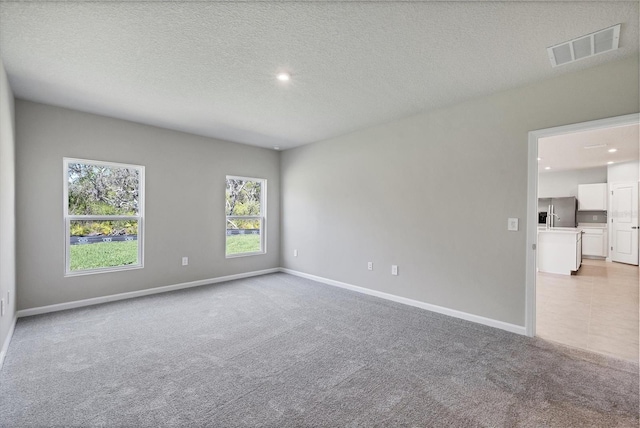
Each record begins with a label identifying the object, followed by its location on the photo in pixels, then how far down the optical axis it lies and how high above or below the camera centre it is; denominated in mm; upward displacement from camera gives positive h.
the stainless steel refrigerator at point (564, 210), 8234 +100
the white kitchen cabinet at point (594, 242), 7830 -782
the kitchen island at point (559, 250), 5875 -757
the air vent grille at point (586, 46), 2154 +1309
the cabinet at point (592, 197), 7824 +456
